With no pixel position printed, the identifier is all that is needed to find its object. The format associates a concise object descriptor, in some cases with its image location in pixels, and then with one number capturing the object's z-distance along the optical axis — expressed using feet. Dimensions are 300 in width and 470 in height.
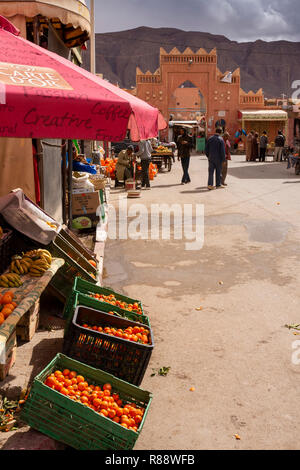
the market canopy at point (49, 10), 21.12
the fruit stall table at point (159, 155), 78.95
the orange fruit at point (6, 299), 14.03
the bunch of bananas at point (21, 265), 16.51
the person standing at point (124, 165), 58.34
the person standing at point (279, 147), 102.68
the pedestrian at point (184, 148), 60.49
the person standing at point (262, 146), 100.28
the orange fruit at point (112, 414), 11.20
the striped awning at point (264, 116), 146.41
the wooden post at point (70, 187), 31.65
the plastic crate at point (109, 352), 13.29
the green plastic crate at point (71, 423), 10.54
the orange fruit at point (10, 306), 13.73
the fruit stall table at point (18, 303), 12.21
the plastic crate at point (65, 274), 18.37
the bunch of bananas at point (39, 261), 16.30
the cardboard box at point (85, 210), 33.14
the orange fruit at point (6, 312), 13.47
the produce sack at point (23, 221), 17.76
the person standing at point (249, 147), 106.32
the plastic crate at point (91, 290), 17.18
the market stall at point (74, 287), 9.86
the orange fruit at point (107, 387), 12.05
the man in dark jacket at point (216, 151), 55.57
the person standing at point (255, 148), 106.46
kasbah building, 153.48
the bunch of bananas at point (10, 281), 15.56
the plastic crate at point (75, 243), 21.20
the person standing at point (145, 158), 55.62
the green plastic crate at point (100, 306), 15.61
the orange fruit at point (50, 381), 11.43
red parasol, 9.57
